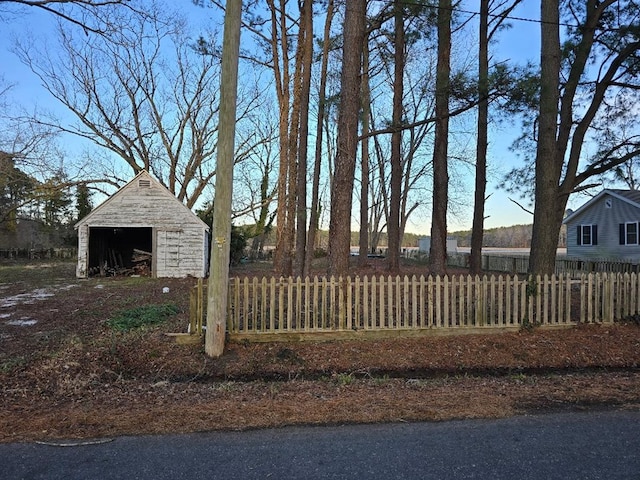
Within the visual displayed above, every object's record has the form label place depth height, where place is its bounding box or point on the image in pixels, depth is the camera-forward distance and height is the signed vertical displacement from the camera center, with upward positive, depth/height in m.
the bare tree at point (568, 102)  9.10 +3.64
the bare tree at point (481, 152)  13.66 +3.53
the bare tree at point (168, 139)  30.09 +7.80
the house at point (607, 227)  22.58 +1.59
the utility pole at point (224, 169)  6.25 +1.16
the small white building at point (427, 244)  44.96 +0.92
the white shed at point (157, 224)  18.47 +1.04
